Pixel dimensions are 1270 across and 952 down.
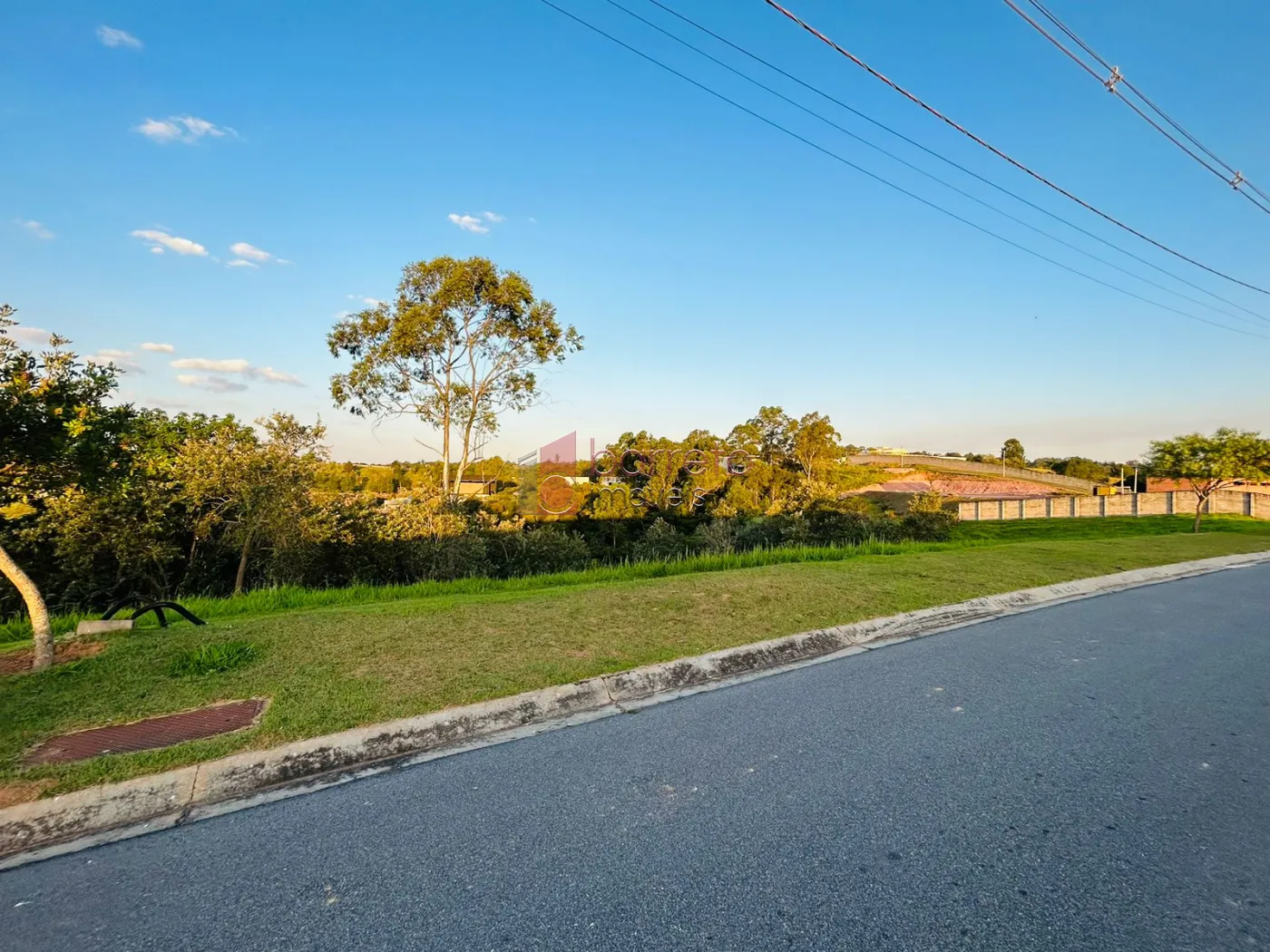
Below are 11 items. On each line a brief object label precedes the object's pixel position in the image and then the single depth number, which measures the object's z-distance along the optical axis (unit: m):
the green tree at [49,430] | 4.52
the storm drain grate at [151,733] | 3.28
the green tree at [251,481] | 12.55
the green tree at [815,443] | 40.28
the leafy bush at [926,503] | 23.65
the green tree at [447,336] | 21.25
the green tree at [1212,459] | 27.89
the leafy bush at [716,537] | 20.49
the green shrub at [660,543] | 20.44
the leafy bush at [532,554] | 16.19
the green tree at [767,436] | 42.38
